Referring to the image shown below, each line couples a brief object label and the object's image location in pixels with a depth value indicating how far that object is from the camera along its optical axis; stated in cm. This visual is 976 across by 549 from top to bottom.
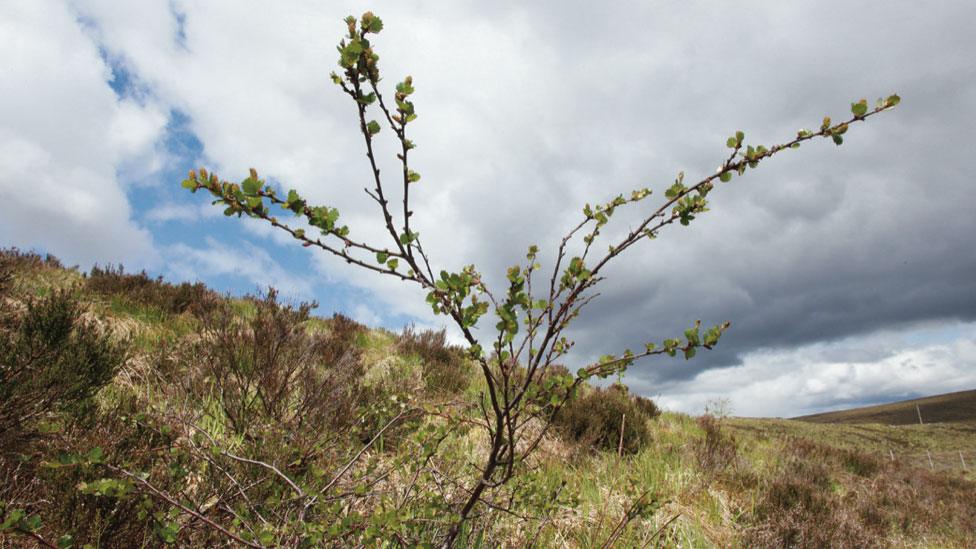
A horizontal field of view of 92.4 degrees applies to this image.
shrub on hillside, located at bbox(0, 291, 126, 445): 262
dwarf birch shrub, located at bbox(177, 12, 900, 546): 140
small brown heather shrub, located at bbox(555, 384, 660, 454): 565
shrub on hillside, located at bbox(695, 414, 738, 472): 526
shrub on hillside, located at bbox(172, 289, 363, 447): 355
